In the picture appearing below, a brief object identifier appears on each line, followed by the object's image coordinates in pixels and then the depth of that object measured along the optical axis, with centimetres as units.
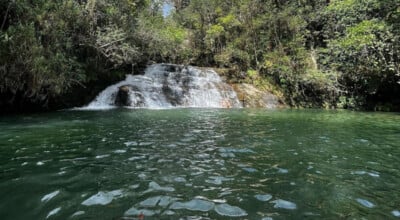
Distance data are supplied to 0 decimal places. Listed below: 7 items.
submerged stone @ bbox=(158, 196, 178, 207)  384
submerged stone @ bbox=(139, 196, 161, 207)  380
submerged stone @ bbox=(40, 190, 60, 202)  391
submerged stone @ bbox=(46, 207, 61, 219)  346
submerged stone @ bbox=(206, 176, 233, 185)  475
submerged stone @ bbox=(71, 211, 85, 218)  348
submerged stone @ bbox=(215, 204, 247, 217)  359
